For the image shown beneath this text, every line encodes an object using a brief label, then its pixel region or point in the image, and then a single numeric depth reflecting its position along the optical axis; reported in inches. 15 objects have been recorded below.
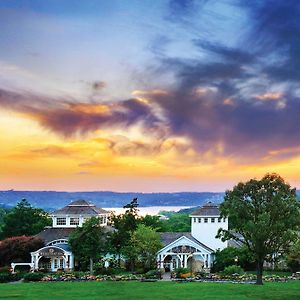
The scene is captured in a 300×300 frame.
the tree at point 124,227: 2482.8
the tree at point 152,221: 2955.2
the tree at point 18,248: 2474.2
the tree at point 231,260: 2404.0
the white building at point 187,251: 2529.5
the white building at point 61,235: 2506.2
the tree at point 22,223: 2942.9
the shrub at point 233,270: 2161.7
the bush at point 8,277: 1996.8
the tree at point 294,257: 2173.8
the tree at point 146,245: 2437.3
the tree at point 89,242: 2337.6
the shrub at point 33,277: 1999.3
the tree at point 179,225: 3671.3
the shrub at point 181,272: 2126.4
